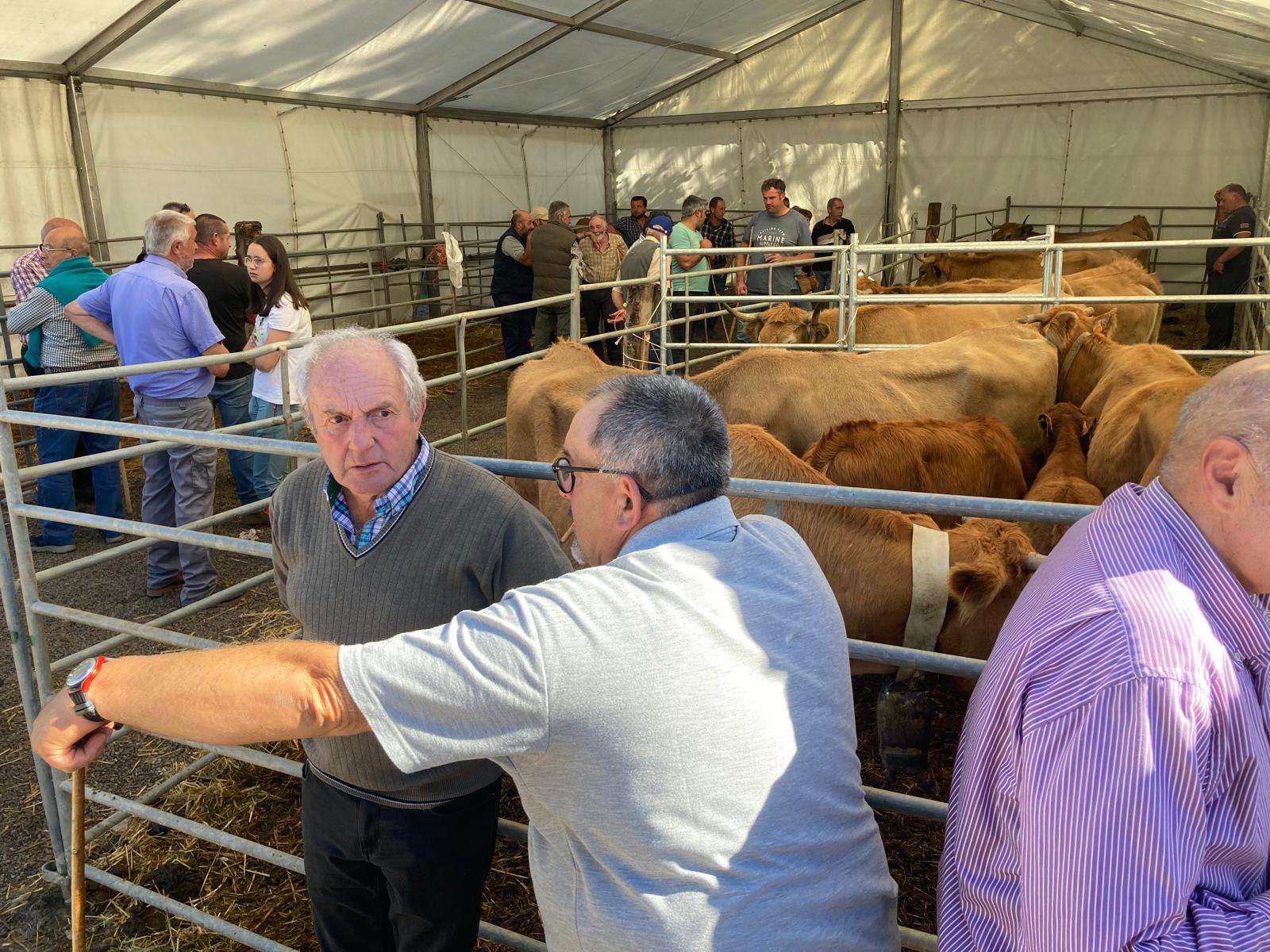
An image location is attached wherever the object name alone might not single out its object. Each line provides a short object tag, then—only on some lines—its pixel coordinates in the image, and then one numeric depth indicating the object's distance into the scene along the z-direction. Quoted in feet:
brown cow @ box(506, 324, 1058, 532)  16.11
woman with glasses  17.01
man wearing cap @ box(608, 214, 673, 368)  25.23
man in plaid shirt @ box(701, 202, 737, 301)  34.40
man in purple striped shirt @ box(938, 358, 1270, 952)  3.28
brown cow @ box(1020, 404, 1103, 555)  12.32
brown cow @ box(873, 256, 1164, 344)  28.19
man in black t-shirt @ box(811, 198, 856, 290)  39.79
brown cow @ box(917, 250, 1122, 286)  37.58
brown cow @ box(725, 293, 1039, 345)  25.03
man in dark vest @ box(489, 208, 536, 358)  32.68
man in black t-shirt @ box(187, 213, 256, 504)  18.89
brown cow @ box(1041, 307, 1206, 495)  14.03
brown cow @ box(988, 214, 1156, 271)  44.65
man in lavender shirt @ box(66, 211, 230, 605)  15.35
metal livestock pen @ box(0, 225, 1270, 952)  5.82
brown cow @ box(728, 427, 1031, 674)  9.29
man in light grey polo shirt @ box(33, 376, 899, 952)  3.84
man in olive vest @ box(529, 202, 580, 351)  30.68
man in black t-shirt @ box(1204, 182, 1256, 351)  33.53
